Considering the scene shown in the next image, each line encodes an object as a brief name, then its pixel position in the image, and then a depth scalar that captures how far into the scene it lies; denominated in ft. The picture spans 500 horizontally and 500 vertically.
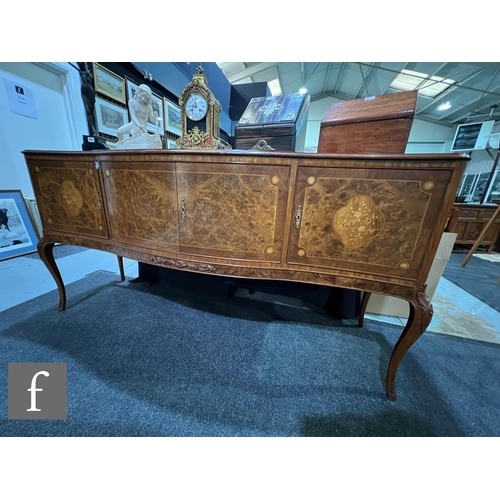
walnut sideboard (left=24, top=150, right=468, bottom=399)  2.18
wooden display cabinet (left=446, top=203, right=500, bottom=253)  11.45
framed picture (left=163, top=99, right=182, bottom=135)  10.84
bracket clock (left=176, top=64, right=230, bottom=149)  3.85
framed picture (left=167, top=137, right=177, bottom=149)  11.15
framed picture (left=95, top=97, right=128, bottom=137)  8.46
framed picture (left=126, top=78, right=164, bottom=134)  9.06
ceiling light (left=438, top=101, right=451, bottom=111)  22.19
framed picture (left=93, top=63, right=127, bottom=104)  8.06
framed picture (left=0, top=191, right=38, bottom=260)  7.20
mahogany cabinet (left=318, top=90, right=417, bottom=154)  3.00
